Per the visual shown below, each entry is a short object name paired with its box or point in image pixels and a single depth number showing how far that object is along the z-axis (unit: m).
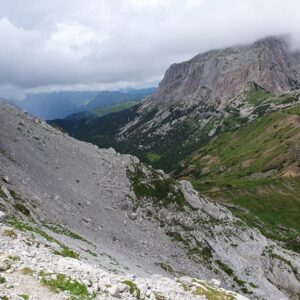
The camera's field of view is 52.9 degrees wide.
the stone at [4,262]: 20.37
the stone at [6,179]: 48.03
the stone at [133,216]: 55.30
